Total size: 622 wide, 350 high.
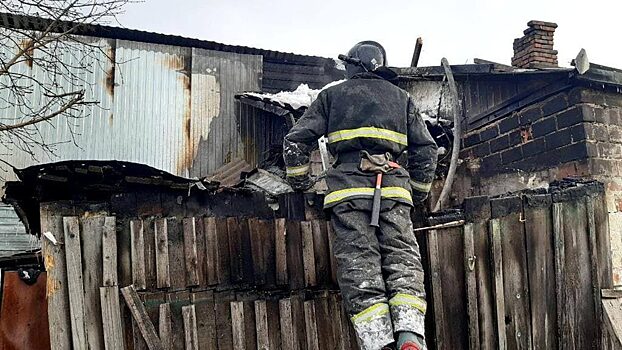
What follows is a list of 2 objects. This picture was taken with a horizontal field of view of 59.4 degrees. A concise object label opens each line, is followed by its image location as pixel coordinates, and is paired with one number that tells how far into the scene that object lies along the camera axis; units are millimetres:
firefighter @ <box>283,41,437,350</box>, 3127
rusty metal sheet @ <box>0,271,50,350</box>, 3729
